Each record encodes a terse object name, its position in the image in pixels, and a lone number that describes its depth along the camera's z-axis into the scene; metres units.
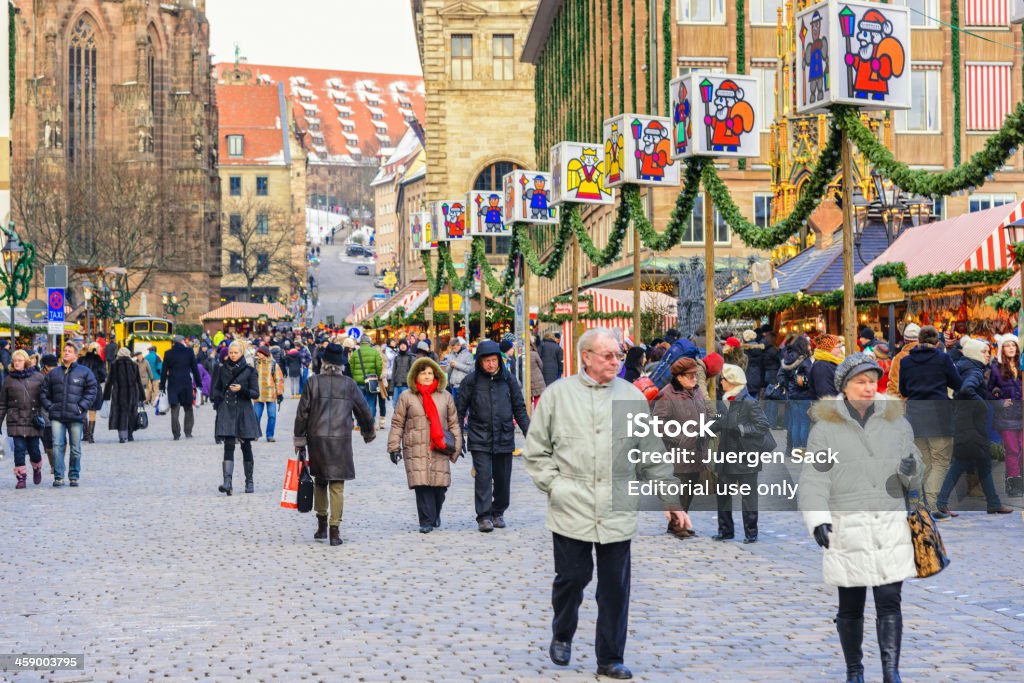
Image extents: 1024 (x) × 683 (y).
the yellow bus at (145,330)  61.24
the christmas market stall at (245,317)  94.44
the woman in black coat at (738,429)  12.02
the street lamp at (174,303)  93.31
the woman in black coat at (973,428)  13.68
